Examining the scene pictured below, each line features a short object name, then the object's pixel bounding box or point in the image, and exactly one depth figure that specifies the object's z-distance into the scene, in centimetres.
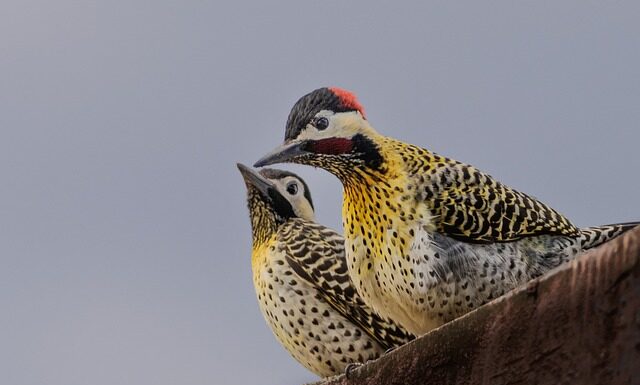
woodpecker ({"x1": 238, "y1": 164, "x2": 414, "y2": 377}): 1008
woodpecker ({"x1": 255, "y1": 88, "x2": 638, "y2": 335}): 766
